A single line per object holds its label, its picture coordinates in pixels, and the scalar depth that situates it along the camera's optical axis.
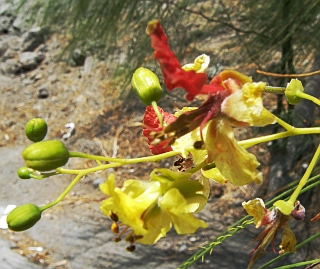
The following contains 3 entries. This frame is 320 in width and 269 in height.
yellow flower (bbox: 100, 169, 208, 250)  0.09
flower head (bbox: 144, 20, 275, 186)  0.09
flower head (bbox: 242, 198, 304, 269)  0.10
